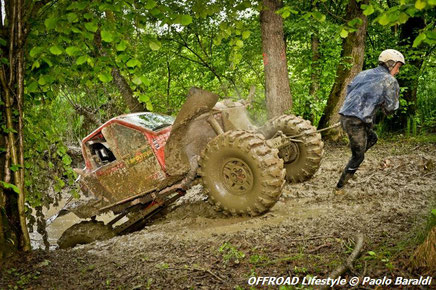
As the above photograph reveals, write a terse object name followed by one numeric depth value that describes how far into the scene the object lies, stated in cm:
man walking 463
